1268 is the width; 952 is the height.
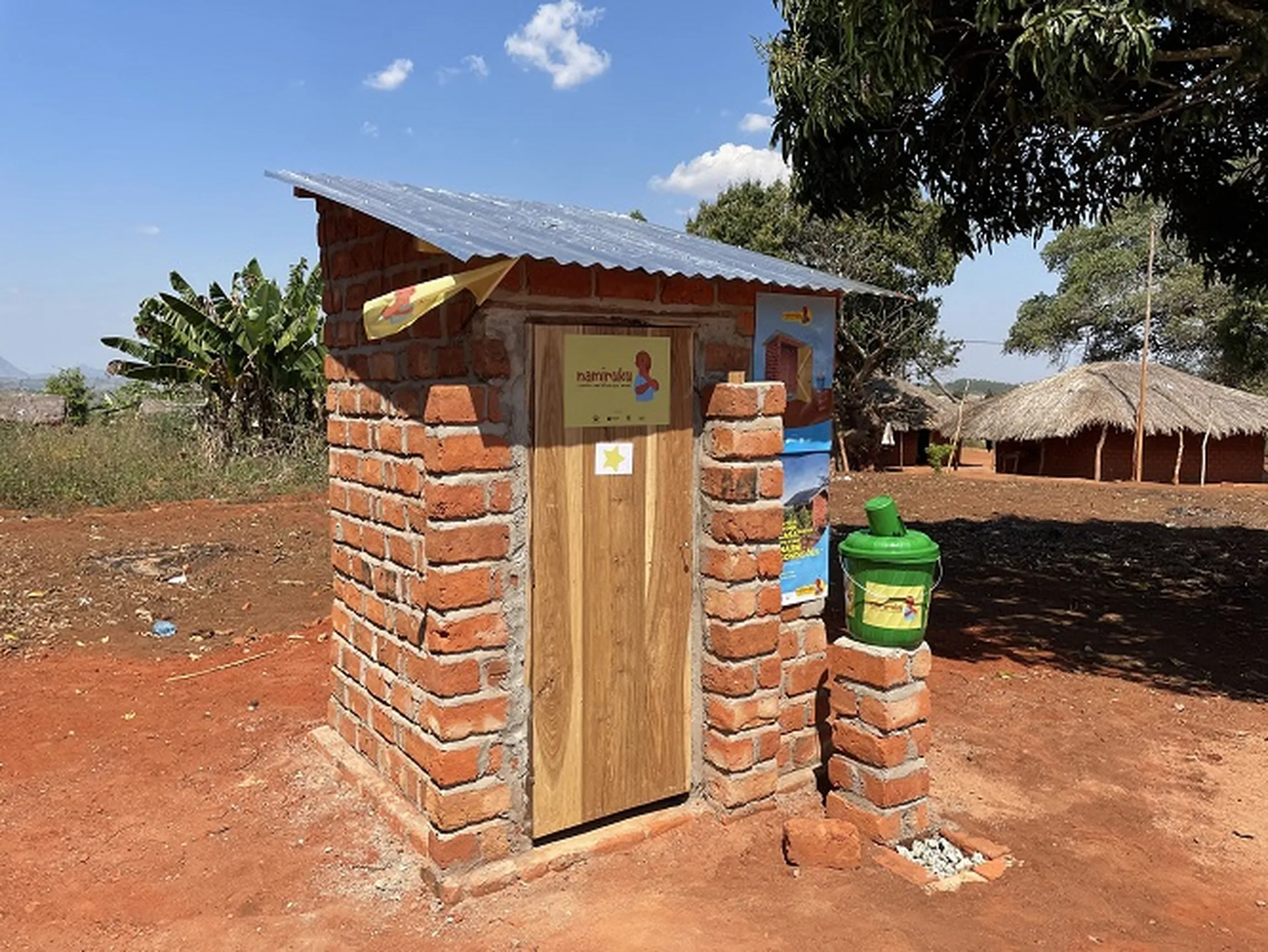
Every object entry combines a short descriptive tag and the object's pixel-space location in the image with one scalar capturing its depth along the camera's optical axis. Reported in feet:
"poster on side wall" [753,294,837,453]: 12.54
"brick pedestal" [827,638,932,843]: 11.37
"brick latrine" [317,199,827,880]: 10.09
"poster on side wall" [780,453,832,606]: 12.98
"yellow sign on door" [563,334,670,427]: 10.78
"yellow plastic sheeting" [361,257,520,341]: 9.12
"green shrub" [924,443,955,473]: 80.87
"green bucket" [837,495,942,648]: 11.10
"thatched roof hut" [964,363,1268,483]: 71.41
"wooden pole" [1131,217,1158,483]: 66.33
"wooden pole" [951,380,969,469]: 84.07
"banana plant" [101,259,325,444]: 44.42
